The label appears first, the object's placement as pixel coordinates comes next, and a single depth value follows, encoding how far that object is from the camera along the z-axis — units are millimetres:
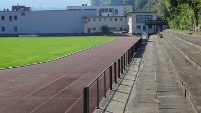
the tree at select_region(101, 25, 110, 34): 104812
